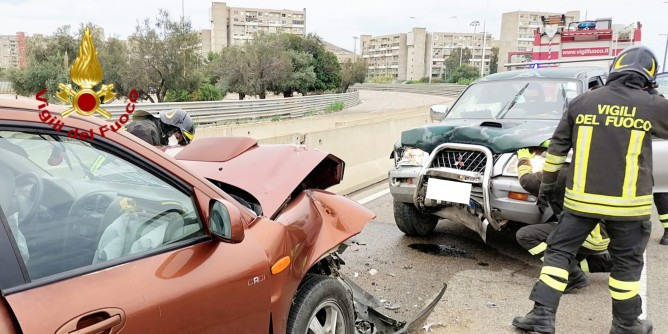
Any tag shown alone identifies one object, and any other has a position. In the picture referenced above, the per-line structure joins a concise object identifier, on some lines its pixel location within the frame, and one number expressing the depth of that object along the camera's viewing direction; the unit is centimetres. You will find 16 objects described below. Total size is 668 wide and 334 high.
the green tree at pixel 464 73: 8256
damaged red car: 154
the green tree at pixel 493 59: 10029
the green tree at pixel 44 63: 2682
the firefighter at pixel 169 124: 505
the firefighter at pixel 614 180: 322
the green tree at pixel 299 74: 4466
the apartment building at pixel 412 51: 12750
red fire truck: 1266
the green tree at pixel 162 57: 3078
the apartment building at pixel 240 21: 11206
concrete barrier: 764
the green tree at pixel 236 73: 4078
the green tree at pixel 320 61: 5056
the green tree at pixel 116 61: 2977
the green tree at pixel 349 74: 6048
